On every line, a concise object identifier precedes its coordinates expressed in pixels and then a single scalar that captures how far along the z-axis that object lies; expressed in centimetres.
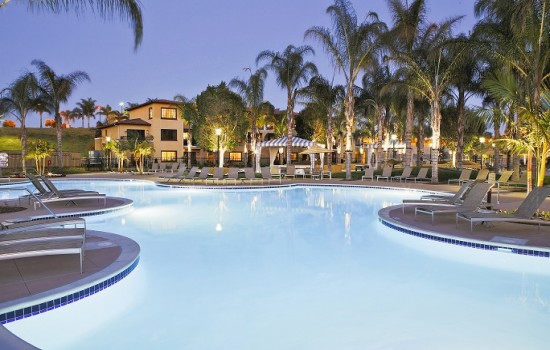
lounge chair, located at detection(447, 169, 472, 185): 1840
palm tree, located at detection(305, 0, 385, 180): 2016
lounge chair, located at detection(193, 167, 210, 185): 2123
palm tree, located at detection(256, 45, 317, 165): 2617
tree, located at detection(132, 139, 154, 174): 3005
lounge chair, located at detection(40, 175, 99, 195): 1093
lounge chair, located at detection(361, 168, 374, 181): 2184
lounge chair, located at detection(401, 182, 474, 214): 966
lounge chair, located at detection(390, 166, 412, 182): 2106
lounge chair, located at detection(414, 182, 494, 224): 863
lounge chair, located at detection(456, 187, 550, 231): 750
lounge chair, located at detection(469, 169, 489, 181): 1599
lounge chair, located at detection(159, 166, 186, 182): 2107
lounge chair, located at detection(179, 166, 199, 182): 2109
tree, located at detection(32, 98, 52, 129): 2909
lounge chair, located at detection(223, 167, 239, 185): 2005
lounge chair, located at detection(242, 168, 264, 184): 2033
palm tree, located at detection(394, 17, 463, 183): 1855
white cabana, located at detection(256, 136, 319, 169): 2880
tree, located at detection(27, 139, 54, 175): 2656
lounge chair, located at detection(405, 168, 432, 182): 2098
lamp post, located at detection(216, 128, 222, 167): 2580
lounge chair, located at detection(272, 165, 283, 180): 2317
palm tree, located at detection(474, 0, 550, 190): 988
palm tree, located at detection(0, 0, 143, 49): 867
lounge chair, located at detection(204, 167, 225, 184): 2008
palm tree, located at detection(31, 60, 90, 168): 2928
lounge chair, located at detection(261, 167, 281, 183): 2058
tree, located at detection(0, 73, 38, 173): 2772
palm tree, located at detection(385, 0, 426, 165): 2039
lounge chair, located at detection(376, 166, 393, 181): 2178
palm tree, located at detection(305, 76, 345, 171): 2762
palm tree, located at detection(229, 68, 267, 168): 2900
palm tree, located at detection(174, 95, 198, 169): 3362
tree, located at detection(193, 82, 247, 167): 2789
